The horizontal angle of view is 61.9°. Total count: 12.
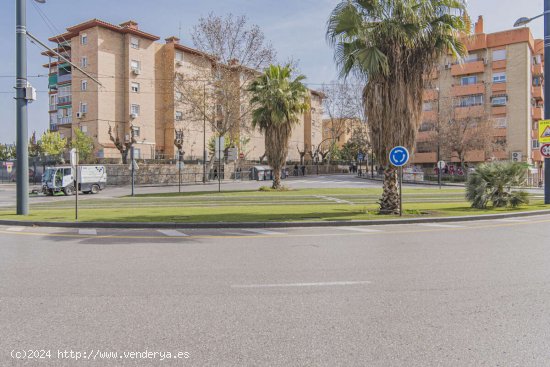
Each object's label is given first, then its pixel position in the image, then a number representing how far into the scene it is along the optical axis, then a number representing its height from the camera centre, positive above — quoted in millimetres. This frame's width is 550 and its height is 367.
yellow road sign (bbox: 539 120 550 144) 19141 +1665
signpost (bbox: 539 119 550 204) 19156 +1270
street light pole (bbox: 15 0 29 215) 15469 +2307
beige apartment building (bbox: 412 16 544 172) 59406 +10570
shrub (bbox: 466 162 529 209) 17250 -518
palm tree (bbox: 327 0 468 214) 14797 +3941
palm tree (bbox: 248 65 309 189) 31312 +4486
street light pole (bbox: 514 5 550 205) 19297 +4478
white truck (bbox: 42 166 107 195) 32469 -688
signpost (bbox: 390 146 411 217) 14242 +475
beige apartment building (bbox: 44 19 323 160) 53469 +10088
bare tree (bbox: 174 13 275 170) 44000 +9193
